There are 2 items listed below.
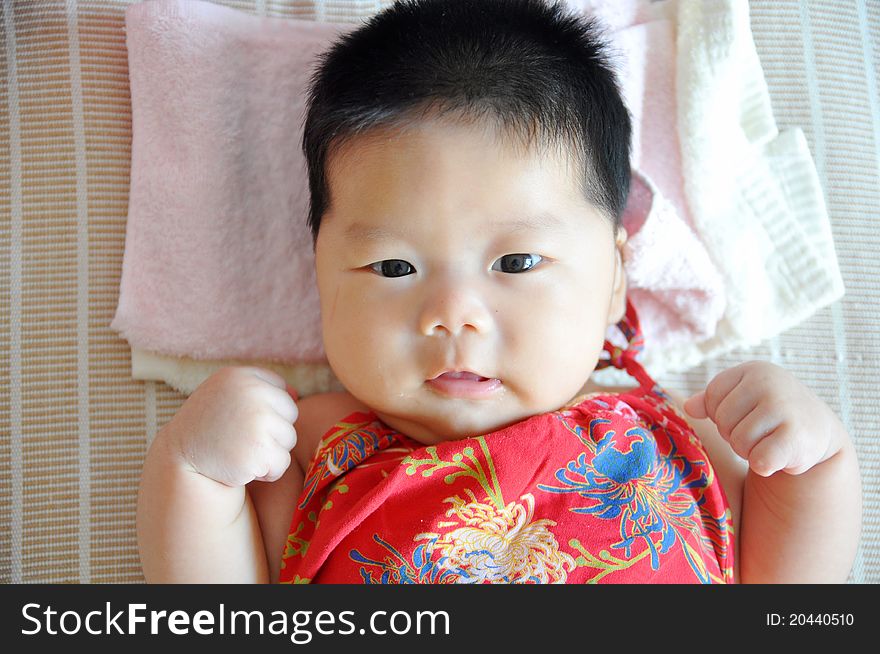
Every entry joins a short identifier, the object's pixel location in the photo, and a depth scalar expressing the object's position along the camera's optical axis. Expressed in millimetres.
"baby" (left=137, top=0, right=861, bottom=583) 395
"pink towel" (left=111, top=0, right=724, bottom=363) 476
